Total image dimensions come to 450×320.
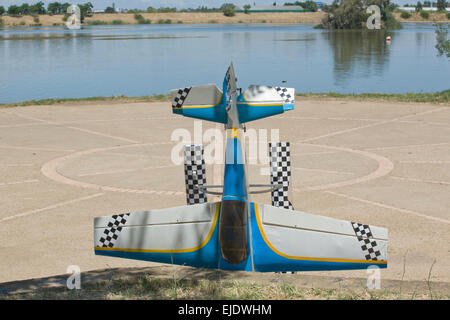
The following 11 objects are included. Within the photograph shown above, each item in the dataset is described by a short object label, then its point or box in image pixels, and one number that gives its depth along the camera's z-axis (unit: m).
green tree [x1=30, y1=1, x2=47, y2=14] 197.21
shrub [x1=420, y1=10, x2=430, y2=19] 179.12
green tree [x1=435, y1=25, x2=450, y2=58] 37.81
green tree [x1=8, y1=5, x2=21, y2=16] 197.25
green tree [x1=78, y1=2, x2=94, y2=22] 189.40
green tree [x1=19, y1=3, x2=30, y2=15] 196.27
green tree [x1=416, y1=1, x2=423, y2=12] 187.30
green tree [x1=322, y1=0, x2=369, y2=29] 119.38
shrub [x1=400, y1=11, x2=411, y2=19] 184.00
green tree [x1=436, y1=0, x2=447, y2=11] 182.74
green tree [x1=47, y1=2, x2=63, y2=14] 192.75
